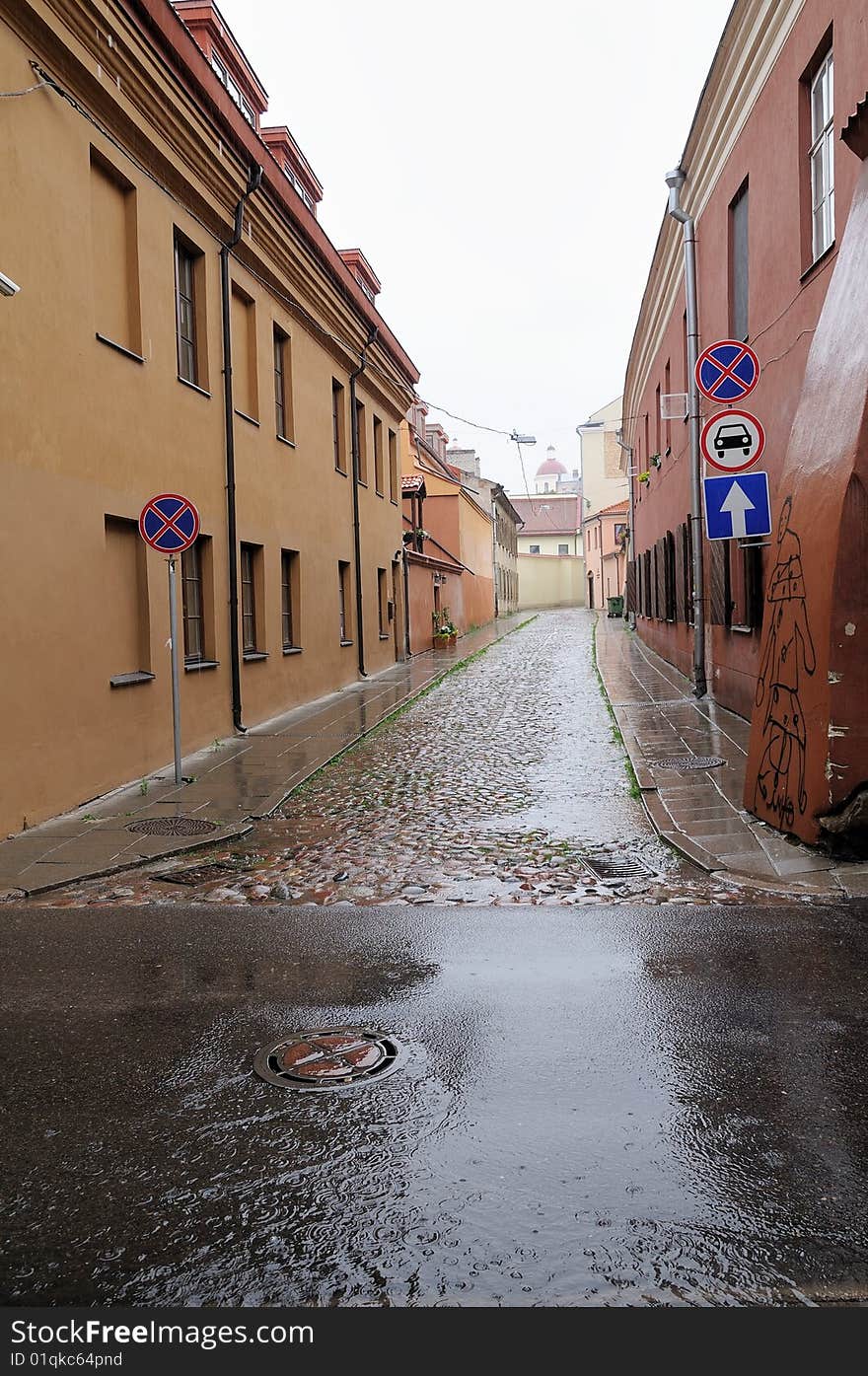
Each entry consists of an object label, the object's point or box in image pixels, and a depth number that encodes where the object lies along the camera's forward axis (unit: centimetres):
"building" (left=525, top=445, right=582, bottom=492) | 11444
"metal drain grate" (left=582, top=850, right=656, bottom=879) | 682
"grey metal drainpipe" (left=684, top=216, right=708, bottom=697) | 1541
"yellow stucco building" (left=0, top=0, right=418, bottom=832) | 868
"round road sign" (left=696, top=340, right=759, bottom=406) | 1041
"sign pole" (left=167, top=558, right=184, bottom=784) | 977
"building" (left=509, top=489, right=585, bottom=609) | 8175
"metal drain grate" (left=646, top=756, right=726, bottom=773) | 1035
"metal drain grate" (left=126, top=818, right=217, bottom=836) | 836
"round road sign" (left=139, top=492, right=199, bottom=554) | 961
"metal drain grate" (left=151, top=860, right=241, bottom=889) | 708
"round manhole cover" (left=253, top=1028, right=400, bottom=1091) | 385
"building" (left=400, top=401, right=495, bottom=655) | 3008
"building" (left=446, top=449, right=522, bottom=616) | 5547
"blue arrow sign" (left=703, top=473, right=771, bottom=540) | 985
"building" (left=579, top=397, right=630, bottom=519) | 6500
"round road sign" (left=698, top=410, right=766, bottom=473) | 994
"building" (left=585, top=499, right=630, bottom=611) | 5741
